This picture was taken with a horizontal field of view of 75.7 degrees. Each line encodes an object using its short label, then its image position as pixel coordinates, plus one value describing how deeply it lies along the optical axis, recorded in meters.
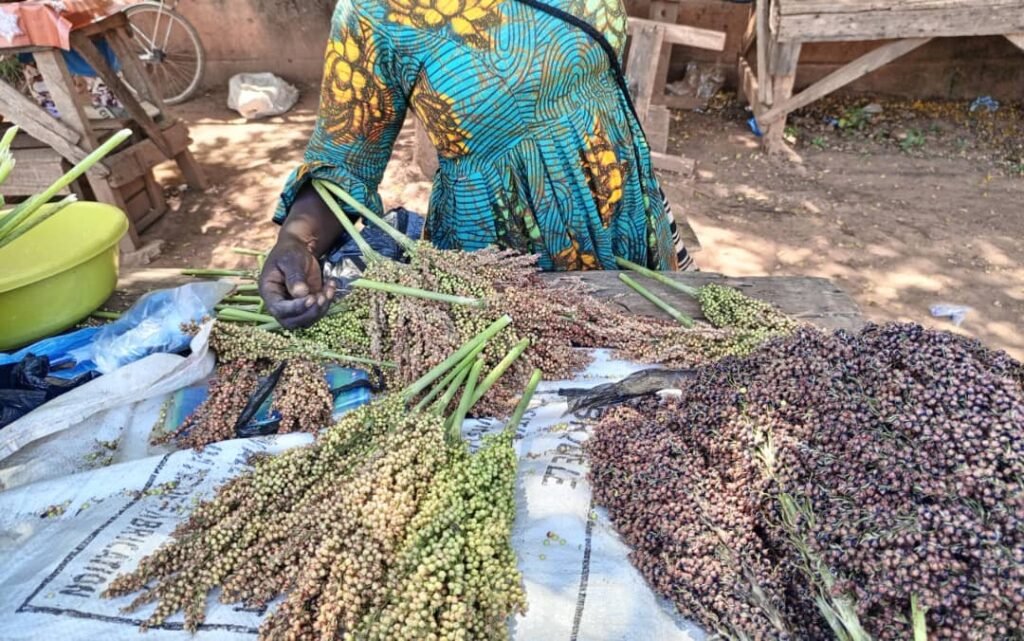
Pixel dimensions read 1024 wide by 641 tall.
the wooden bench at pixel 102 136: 4.94
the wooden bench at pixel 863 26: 5.76
